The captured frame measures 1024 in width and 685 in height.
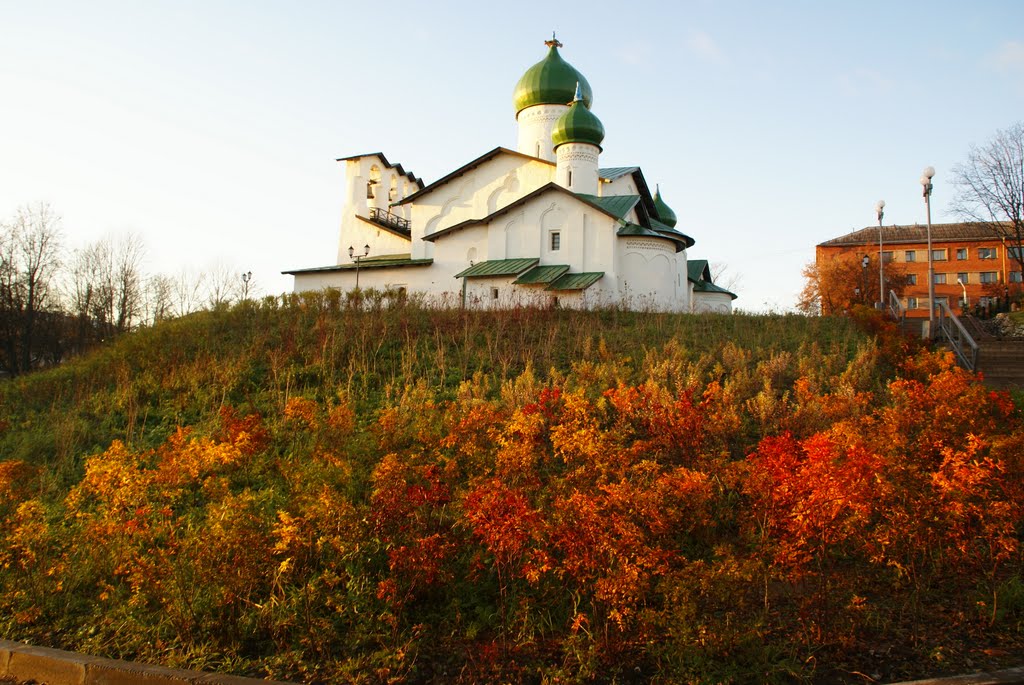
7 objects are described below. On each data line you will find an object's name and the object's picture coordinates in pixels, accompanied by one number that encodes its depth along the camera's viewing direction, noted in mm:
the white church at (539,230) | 26750
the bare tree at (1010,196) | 31922
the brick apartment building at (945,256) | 64188
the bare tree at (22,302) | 34031
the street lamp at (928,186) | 17611
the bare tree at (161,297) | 45500
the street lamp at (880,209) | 25156
